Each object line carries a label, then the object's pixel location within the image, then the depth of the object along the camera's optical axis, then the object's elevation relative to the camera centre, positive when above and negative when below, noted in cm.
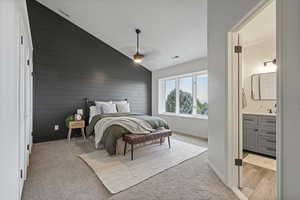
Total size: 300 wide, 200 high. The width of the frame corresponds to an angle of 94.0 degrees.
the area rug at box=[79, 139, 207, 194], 198 -113
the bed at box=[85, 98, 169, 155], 280 -60
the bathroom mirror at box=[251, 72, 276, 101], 317 +34
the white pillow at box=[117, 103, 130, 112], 464 -22
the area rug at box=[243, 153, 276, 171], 240 -112
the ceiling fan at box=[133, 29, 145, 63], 328 +102
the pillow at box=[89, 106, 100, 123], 424 -33
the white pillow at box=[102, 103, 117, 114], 426 -24
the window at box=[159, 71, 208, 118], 450 +20
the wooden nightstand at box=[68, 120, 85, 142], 386 -69
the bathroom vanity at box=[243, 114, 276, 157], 274 -68
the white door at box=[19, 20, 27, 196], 156 -74
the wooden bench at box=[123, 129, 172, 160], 269 -75
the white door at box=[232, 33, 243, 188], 184 +6
